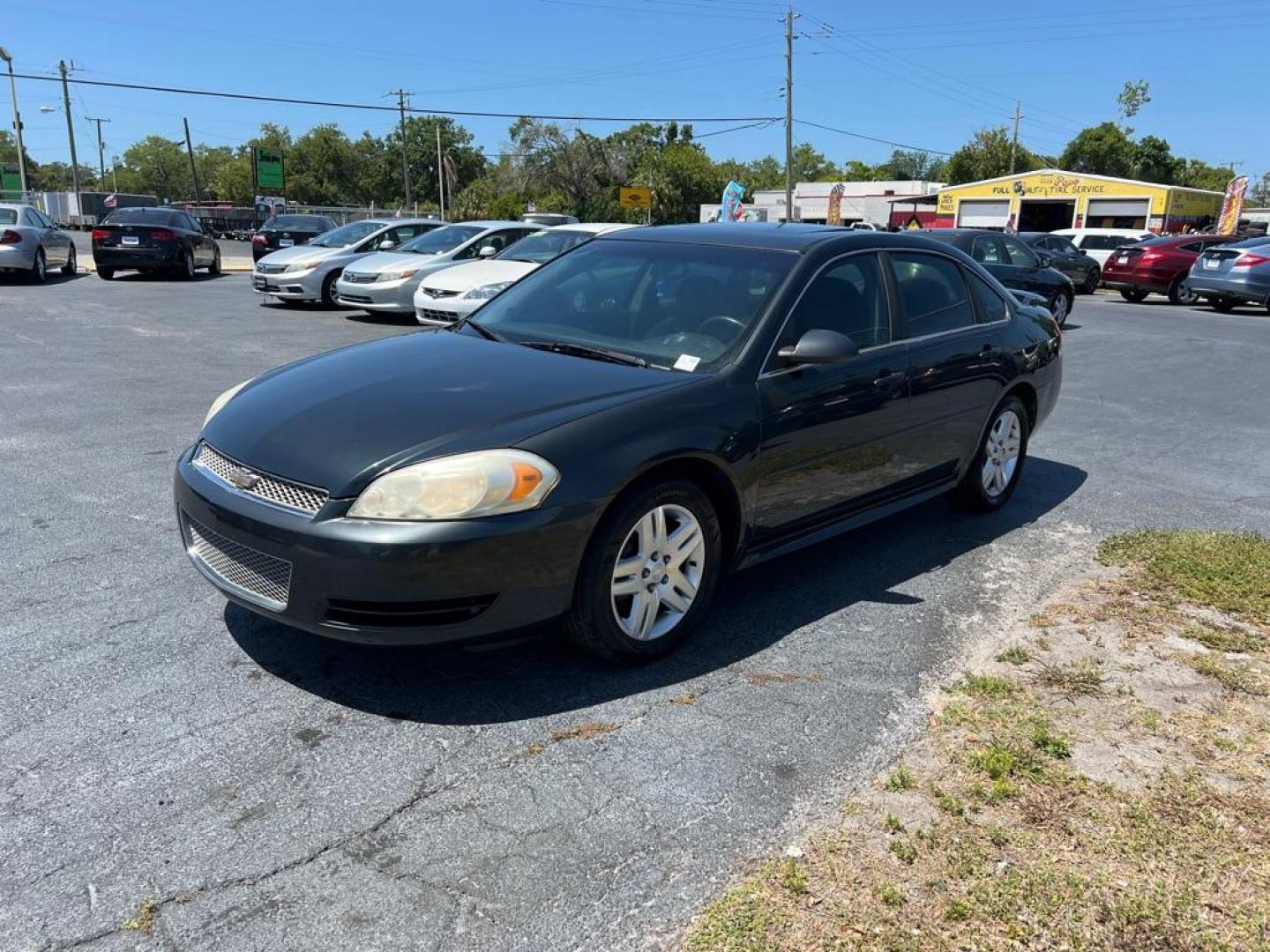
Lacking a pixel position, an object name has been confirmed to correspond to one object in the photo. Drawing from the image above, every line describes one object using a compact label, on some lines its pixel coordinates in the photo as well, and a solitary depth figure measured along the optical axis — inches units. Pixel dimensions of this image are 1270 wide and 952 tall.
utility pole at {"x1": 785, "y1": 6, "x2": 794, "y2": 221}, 1859.0
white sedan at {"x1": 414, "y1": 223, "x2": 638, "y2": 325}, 486.3
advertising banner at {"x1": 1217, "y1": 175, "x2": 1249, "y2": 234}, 1581.0
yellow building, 2113.7
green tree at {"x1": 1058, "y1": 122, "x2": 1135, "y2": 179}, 3080.7
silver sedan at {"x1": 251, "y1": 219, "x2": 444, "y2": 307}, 604.1
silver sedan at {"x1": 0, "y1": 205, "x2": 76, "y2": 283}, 704.4
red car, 863.7
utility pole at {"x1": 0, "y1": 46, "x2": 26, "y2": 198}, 1872.5
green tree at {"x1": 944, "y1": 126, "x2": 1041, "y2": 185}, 3105.3
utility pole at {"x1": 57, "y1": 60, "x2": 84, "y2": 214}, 1904.5
